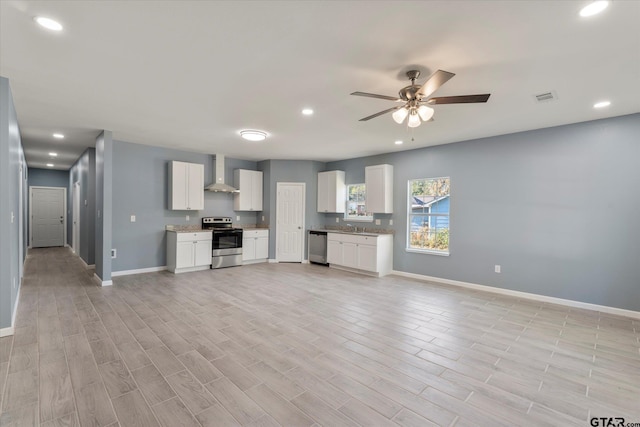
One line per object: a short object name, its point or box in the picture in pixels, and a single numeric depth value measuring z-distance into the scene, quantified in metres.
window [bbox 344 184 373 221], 7.13
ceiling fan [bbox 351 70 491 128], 2.46
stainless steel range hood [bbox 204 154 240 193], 6.80
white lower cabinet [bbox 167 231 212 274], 5.95
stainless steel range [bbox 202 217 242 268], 6.53
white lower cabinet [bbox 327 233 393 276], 6.00
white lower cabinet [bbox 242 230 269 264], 7.05
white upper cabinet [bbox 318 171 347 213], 7.23
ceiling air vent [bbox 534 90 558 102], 3.15
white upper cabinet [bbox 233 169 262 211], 7.34
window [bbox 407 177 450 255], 5.63
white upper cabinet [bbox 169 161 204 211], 6.19
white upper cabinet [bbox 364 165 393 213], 6.26
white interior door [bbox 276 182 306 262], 7.46
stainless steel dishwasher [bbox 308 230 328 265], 7.12
